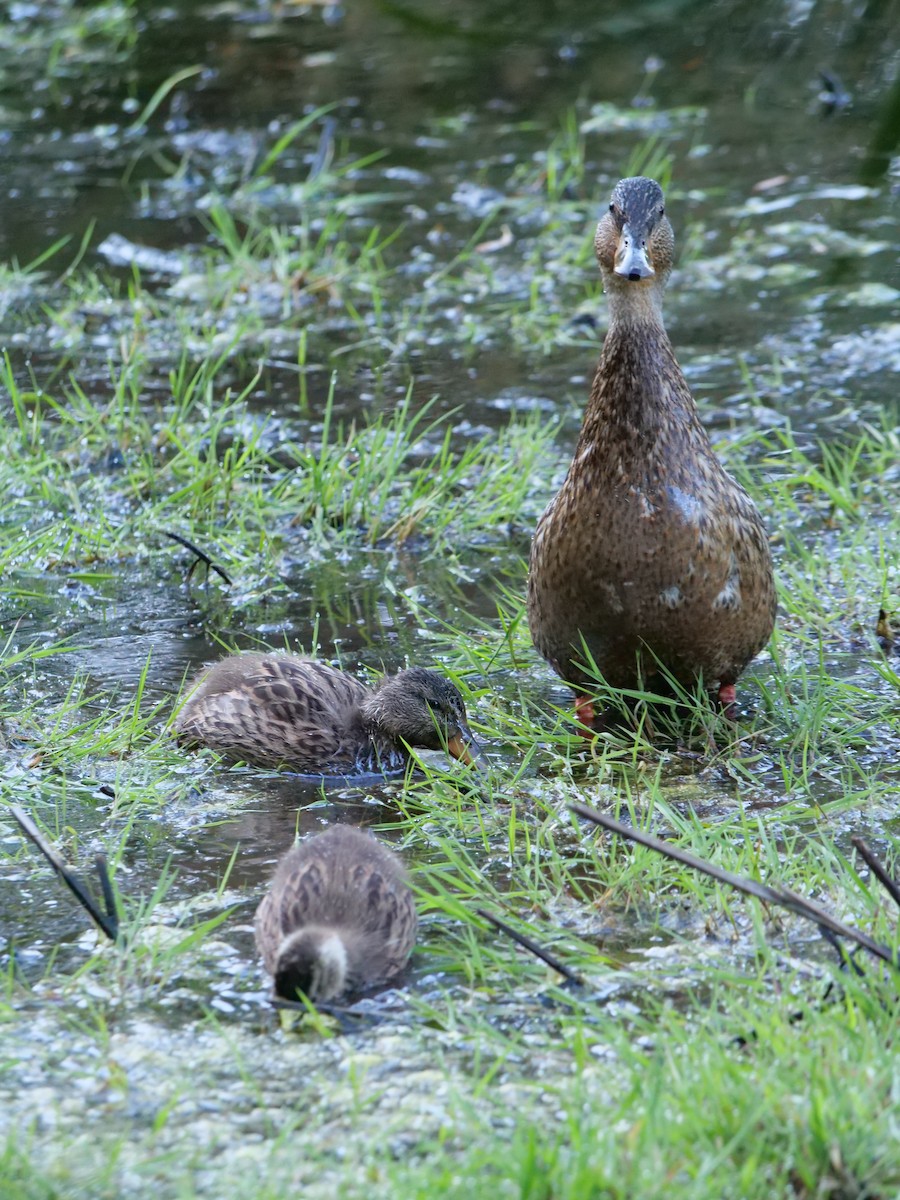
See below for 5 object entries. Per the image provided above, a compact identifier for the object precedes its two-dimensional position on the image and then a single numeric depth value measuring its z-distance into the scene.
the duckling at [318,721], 10.22
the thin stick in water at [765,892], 7.14
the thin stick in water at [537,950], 7.58
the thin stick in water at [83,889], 7.84
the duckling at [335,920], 7.64
